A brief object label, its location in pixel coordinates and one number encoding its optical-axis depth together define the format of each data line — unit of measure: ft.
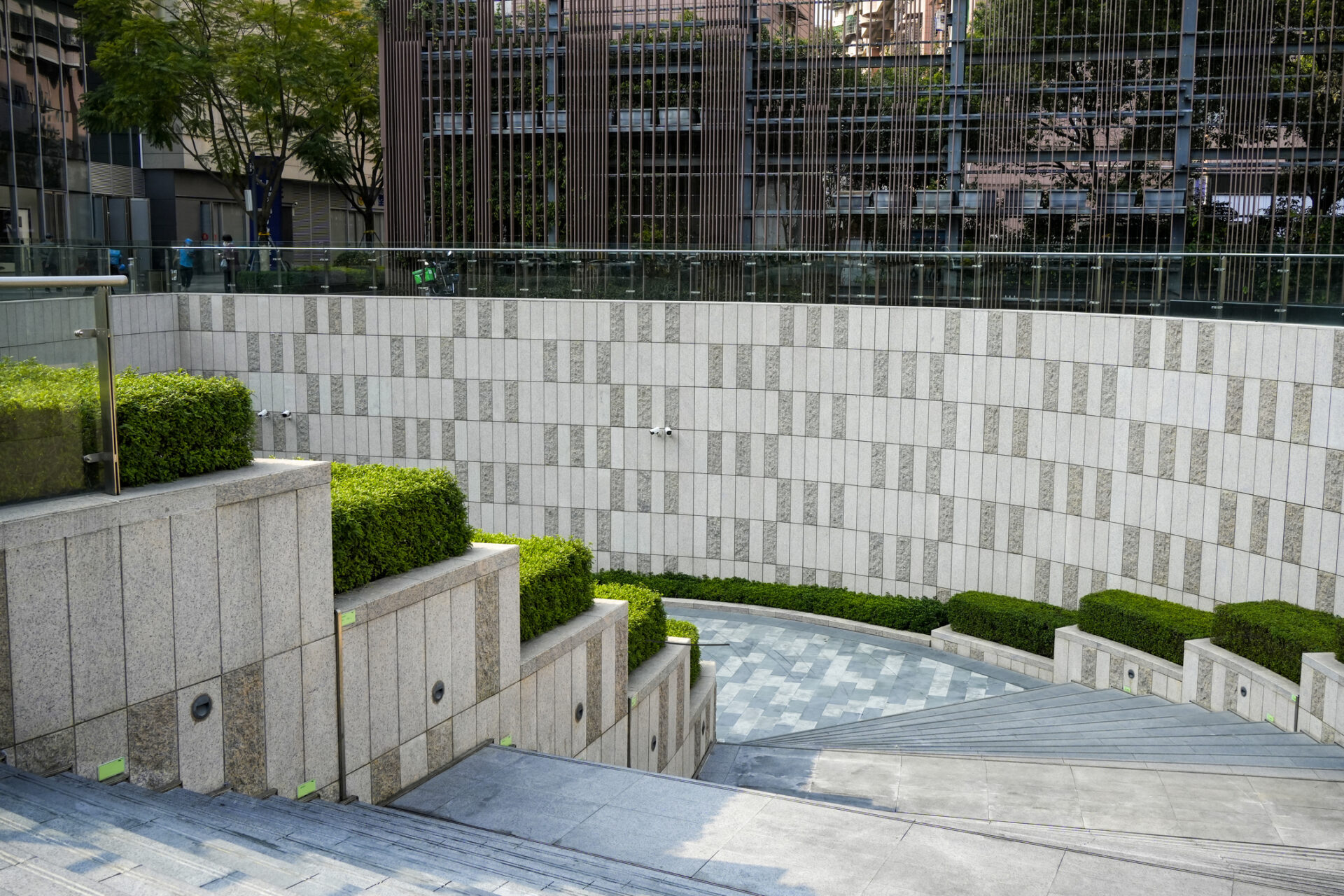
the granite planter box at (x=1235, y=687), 43.86
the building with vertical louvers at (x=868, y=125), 73.05
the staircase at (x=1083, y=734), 42.55
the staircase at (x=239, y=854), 15.97
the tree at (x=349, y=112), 111.14
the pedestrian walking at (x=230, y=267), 73.46
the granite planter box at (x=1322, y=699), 40.78
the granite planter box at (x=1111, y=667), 49.93
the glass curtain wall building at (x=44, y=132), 105.70
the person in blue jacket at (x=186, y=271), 73.77
